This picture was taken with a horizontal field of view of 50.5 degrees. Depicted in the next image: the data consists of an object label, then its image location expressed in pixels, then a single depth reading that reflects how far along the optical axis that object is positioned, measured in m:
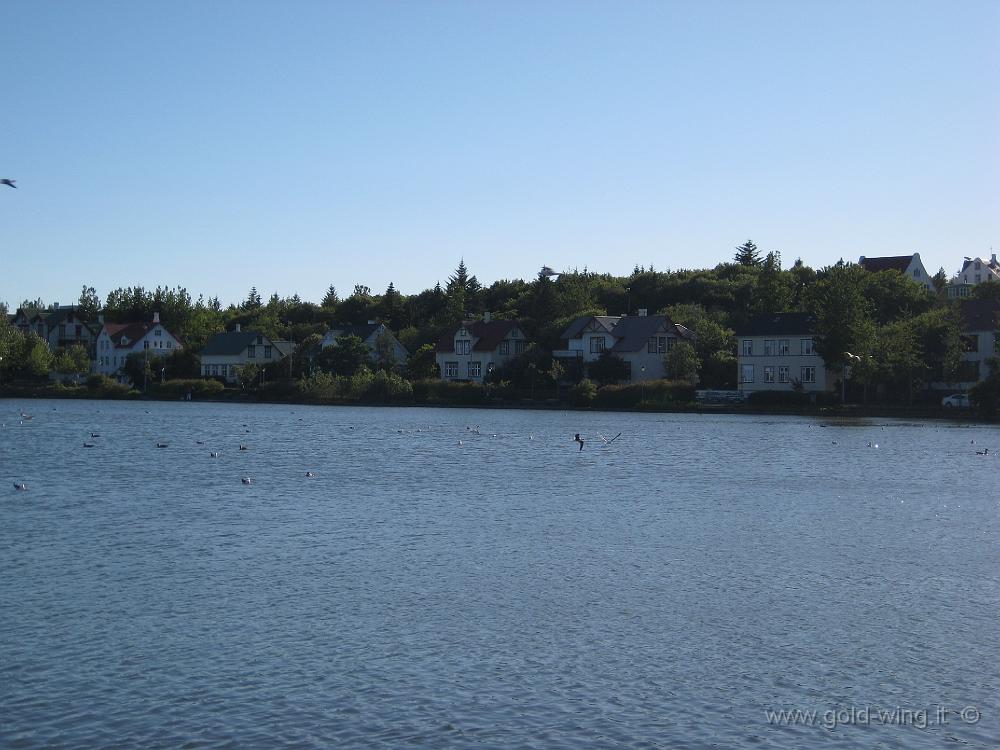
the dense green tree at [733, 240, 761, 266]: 158.50
